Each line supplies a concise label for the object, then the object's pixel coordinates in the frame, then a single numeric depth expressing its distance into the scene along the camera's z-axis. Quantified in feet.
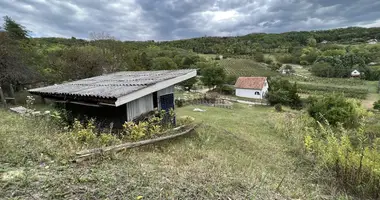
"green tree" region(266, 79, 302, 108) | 87.86
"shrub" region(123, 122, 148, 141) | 18.38
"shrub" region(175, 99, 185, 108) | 69.44
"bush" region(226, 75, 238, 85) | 133.78
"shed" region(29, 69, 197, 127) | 18.80
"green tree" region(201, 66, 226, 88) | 105.60
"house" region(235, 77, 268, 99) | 105.81
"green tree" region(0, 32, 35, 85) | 42.93
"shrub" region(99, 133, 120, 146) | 16.37
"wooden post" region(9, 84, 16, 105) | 48.08
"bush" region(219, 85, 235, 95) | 118.48
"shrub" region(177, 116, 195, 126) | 29.01
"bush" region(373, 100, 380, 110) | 87.36
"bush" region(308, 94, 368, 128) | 43.83
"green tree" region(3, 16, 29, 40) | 61.11
